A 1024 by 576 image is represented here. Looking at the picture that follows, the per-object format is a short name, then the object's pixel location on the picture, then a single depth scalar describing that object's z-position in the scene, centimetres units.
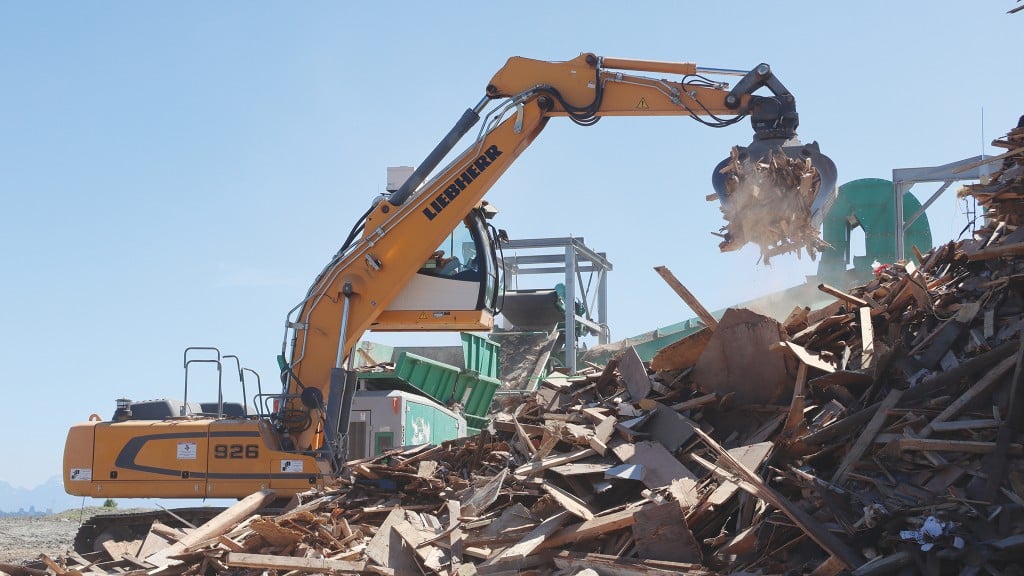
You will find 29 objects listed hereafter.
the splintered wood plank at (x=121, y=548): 910
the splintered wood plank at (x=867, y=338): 767
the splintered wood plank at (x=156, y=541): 877
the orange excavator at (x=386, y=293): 1095
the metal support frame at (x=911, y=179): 1742
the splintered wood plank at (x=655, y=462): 721
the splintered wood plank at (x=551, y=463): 773
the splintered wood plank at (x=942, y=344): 741
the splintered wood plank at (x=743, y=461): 665
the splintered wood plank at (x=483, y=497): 766
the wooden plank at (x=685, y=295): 862
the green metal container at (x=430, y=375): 1491
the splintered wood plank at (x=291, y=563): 726
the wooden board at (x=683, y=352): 862
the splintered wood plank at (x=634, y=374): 866
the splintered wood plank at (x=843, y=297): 829
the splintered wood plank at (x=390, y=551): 730
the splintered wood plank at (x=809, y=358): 770
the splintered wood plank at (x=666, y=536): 639
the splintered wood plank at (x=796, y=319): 859
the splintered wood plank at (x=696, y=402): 805
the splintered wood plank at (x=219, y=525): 827
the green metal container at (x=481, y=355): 1697
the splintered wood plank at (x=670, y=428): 771
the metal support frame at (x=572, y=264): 2517
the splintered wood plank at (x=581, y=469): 749
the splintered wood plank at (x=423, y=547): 712
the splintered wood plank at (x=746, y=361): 799
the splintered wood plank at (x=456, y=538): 708
